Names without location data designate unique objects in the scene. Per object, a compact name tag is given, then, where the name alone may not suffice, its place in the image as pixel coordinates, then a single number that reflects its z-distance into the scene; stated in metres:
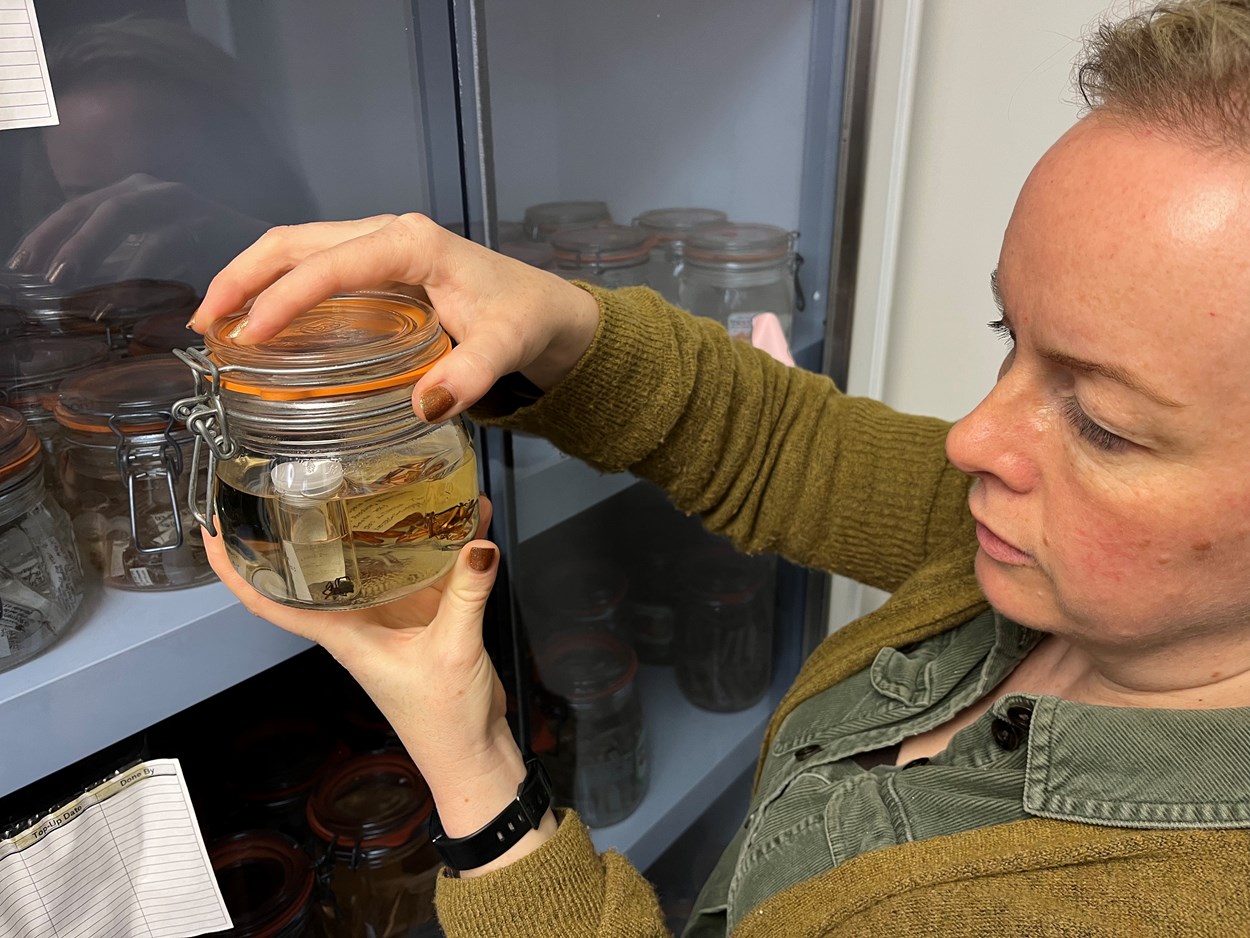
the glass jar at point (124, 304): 0.71
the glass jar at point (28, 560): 0.58
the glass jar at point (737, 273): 1.22
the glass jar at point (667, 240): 1.23
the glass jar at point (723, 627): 1.46
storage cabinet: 0.63
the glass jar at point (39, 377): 0.67
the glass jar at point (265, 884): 0.76
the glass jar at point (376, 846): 0.84
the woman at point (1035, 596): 0.49
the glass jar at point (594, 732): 1.23
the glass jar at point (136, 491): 0.65
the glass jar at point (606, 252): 1.09
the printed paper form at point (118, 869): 0.60
